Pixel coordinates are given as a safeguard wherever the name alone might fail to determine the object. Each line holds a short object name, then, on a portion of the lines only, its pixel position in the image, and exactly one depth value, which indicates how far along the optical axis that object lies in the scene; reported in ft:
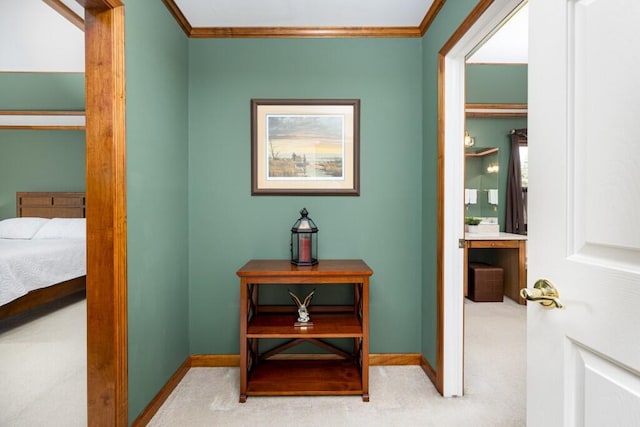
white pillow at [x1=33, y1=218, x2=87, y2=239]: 14.35
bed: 10.43
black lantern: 7.87
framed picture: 8.66
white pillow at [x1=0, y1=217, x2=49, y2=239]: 14.29
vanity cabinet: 13.69
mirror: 16.08
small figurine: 7.74
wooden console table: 7.19
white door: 2.38
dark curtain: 15.52
